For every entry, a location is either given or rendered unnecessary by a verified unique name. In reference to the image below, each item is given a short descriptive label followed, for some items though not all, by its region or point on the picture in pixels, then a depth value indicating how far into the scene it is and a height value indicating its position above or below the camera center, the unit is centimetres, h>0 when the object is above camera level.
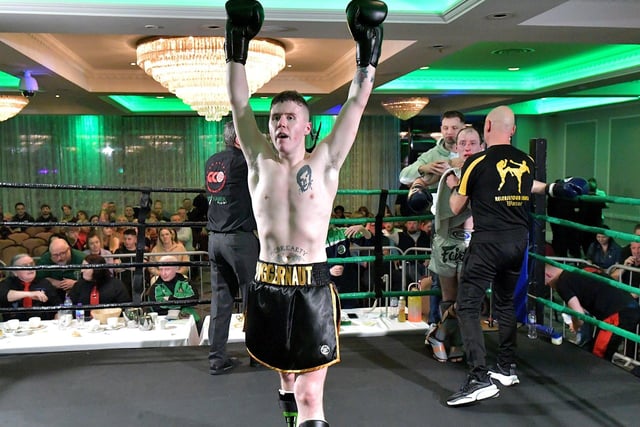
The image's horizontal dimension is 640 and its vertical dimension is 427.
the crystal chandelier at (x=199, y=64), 480 +86
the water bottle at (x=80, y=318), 357 -93
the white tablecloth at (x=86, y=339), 321 -95
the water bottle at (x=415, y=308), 362 -86
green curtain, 1115 +26
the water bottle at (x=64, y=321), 352 -91
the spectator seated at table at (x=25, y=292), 414 -88
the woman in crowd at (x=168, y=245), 595 -79
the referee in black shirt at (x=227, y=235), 283 -33
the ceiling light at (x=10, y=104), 719 +78
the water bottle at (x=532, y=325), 331 -89
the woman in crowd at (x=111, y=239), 694 -90
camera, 587 +83
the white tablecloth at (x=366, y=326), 346 -95
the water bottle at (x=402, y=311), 364 -89
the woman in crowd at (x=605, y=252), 633 -93
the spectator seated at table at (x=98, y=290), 420 -87
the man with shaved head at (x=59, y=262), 469 -84
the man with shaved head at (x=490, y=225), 253 -25
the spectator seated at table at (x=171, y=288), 400 -84
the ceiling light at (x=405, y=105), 798 +83
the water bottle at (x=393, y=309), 375 -93
